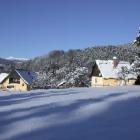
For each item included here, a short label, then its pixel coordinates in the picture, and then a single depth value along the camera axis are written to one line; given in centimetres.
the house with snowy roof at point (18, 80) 4321
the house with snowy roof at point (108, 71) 3810
